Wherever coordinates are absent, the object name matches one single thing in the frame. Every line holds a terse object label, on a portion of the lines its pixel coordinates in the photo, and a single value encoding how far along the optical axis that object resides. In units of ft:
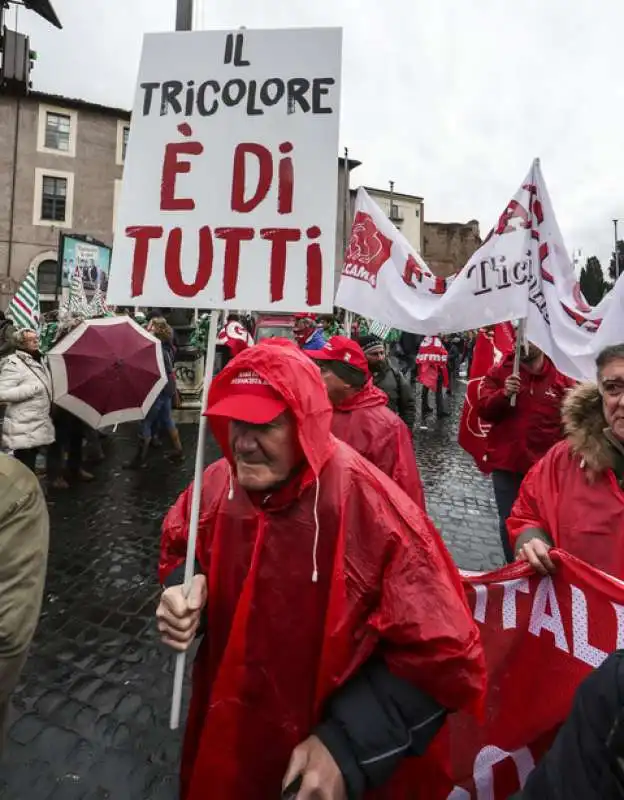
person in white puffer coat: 17.90
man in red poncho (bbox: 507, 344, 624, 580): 6.37
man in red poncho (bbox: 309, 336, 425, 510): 10.29
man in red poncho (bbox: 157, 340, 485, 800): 4.05
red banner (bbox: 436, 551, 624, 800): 5.84
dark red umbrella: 19.04
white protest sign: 5.60
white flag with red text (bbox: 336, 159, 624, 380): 10.81
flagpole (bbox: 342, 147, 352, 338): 19.79
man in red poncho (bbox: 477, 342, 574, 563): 11.93
